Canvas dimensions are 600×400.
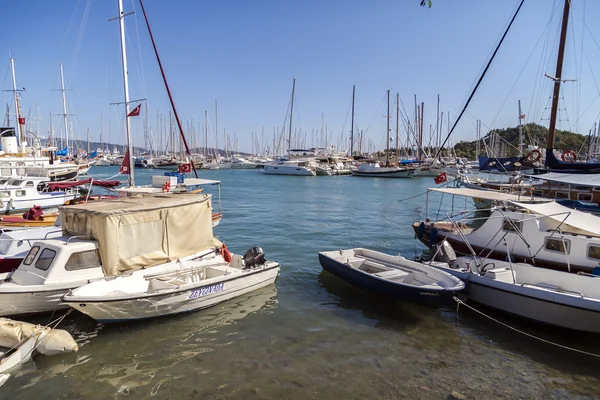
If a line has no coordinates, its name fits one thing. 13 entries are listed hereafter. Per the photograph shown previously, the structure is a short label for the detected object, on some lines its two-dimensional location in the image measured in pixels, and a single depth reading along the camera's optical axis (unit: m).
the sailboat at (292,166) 81.50
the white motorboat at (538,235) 12.37
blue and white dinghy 10.97
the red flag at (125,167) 20.97
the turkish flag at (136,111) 20.12
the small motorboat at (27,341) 8.27
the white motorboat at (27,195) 25.25
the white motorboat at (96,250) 10.01
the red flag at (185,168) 22.42
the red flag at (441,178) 21.25
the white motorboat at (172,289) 9.64
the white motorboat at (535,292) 9.92
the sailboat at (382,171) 75.50
